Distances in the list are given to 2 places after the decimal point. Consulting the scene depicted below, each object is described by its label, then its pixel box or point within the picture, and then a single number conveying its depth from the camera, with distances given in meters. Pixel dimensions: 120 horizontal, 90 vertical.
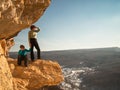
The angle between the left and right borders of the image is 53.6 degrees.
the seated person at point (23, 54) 6.63
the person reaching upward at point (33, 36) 6.70
